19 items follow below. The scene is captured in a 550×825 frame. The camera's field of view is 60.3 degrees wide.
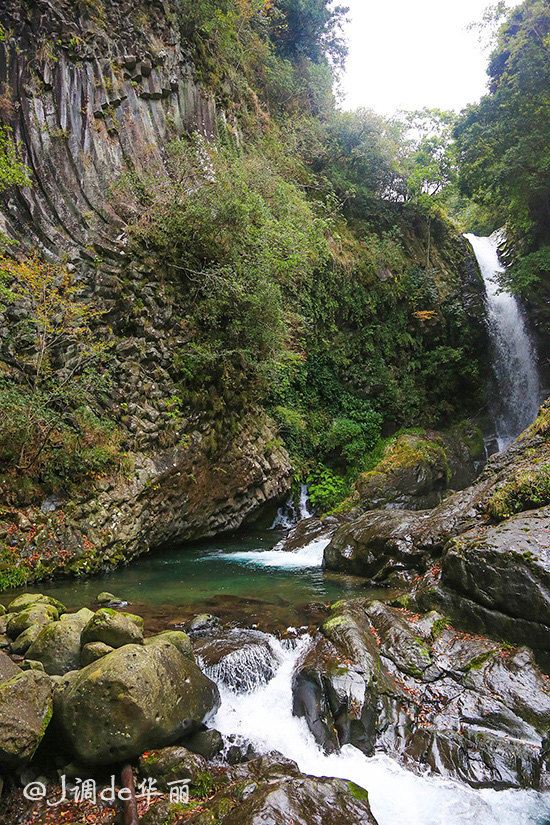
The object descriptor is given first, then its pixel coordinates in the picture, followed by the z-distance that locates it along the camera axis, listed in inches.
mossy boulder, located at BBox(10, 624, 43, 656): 194.2
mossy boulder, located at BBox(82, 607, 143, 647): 191.2
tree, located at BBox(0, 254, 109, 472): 319.0
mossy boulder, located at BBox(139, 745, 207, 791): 155.6
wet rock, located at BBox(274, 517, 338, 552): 448.1
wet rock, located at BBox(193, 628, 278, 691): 207.3
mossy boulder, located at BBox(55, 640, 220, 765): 154.8
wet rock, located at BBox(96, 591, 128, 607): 270.2
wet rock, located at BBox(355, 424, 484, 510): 521.0
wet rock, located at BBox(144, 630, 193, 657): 206.6
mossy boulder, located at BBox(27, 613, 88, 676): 185.6
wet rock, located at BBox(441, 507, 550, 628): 214.5
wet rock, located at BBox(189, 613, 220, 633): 240.7
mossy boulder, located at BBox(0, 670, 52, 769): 141.6
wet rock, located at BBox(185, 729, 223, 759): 174.4
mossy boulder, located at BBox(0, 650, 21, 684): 163.0
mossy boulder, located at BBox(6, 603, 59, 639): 208.8
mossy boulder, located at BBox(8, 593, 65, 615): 232.2
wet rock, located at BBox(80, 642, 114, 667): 182.5
